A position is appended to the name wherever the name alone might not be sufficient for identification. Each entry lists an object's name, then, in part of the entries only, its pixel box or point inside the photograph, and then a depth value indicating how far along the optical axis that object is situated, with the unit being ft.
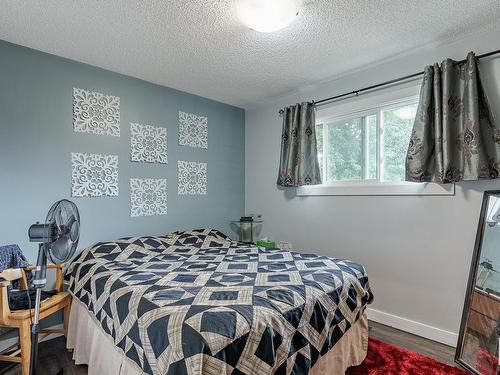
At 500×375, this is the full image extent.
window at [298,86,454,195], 8.49
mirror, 6.00
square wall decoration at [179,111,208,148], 10.89
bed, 3.81
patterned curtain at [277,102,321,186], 10.26
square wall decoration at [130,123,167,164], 9.59
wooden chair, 5.68
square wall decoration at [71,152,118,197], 8.39
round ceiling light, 5.65
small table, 12.29
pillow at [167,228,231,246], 9.71
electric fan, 5.08
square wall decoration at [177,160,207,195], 10.83
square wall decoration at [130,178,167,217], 9.58
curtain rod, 6.80
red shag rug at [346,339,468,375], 6.21
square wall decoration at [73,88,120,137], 8.46
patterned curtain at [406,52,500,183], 6.68
